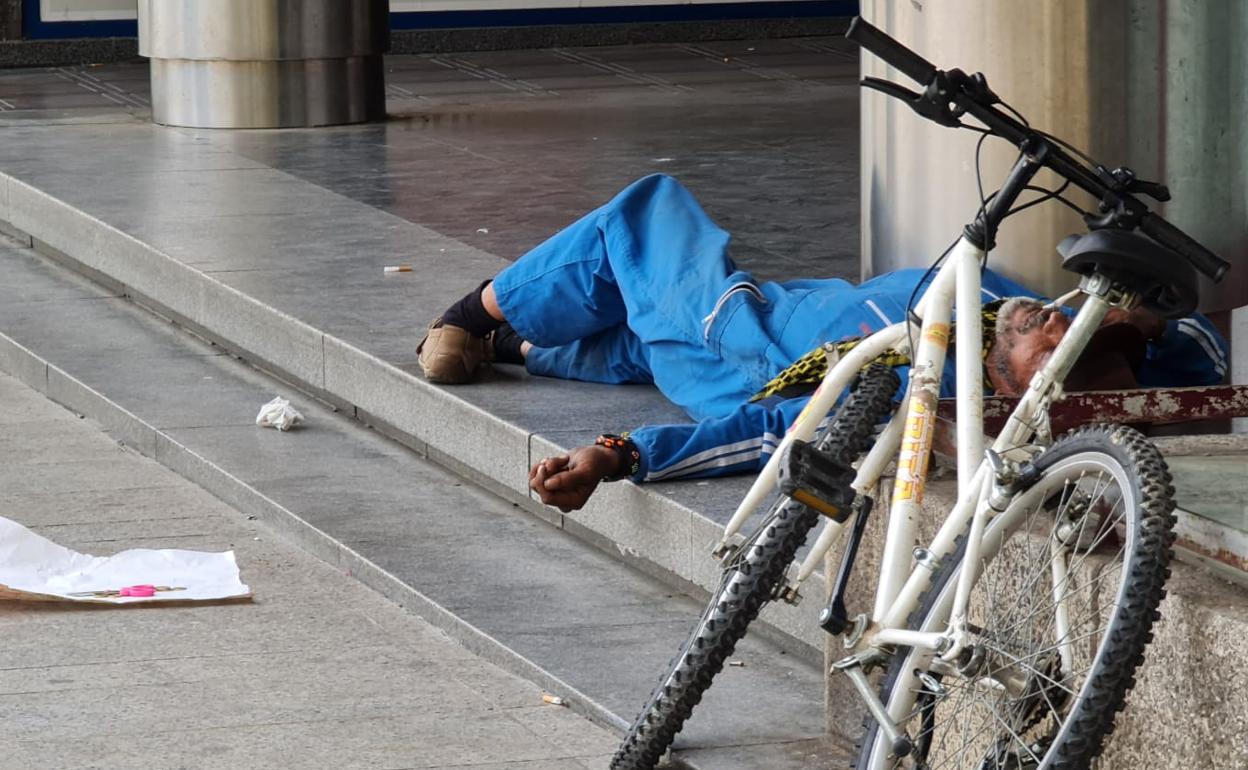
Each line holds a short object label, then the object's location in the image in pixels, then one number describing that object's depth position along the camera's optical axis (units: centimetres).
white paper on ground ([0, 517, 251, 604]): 914
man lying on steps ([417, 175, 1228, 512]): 797
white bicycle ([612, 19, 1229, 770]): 486
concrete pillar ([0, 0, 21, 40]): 2865
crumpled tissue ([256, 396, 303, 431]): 1177
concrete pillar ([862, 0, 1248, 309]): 945
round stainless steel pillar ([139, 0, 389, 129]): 2139
